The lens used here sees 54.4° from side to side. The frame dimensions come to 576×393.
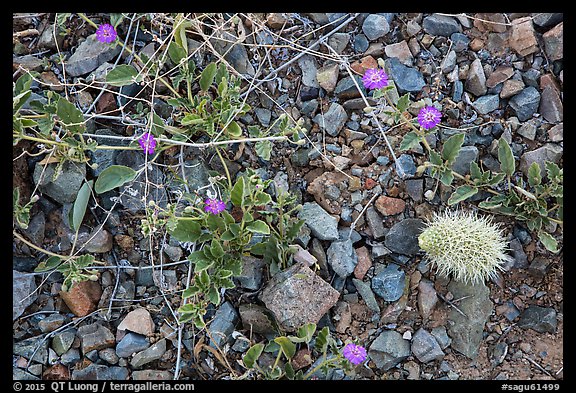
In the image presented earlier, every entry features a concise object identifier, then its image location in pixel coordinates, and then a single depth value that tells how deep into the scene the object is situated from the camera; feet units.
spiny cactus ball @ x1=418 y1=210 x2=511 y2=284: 9.02
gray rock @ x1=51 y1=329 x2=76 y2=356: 9.78
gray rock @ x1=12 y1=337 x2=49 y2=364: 9.67
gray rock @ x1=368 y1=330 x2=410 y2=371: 9.80
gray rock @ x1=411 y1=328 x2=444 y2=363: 9.84
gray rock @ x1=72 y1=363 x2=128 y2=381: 9.67
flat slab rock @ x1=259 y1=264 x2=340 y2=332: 9.64
